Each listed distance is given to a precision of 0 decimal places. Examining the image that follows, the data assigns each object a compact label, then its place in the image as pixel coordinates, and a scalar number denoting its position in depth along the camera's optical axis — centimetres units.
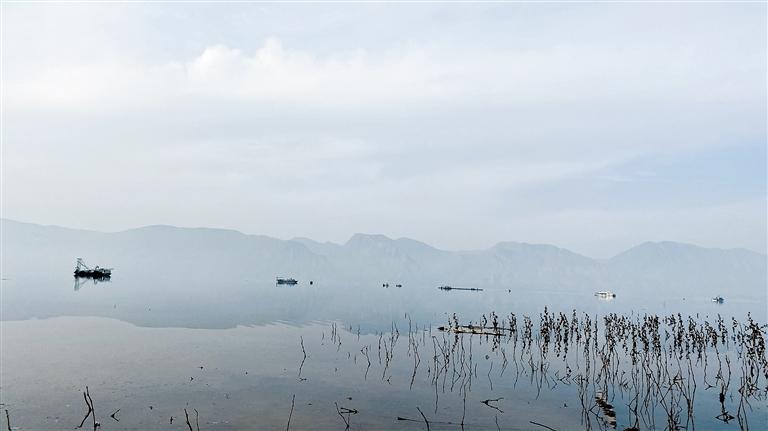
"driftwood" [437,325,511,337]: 5380
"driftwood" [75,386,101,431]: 2020
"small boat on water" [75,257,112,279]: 17425
